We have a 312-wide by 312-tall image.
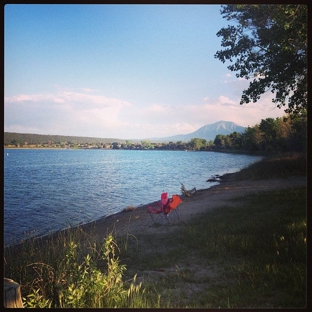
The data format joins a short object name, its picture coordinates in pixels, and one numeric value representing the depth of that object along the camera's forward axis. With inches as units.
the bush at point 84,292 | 106.2
